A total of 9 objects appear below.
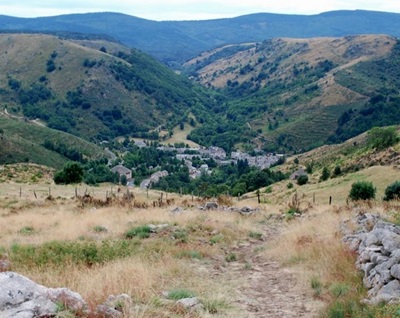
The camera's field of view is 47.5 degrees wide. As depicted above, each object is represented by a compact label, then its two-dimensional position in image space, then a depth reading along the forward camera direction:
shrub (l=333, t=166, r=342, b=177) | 47.88
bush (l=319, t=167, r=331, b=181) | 48.73
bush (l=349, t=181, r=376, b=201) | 27.44
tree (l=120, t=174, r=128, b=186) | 96.50
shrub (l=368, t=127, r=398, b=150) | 56.22
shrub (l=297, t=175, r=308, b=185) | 49.72
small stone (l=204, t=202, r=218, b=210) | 22.25
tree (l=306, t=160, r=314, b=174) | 66.31
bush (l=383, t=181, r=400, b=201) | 24.95
